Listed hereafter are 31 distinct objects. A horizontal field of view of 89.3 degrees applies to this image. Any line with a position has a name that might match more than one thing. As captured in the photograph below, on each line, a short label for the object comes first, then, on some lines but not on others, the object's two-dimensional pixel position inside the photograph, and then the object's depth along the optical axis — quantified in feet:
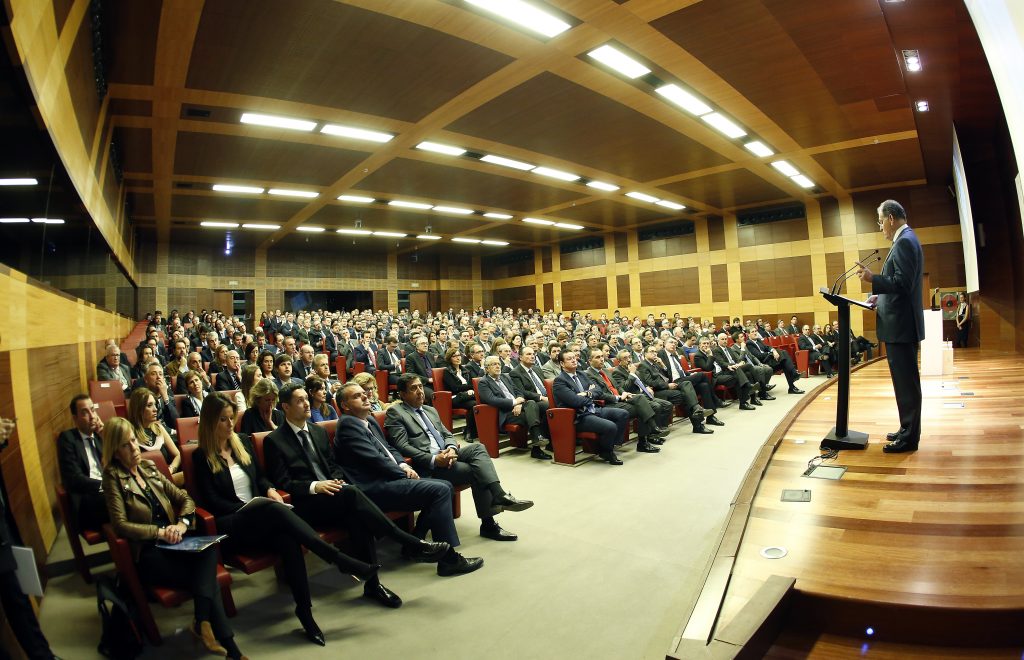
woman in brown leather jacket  6.02
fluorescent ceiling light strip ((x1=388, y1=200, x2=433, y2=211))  37.02
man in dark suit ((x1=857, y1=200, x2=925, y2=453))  8.55
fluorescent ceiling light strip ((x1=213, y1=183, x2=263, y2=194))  30.86
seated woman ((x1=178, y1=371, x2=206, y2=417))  12.62
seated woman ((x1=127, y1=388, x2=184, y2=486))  9.74
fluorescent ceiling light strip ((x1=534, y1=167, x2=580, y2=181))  31.14
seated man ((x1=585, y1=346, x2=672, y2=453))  15.62
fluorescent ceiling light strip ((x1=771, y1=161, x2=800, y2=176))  31.68
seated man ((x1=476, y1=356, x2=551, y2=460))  15.15
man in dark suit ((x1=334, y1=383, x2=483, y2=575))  8.22
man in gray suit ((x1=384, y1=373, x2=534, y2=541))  9.35
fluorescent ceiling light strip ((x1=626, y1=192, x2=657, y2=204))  38.36
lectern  9.25
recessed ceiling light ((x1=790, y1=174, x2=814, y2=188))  35.17
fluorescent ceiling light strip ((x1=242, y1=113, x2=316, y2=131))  21.08
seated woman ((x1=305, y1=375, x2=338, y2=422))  11.51
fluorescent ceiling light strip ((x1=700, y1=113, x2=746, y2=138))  23.73
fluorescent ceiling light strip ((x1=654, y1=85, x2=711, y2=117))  20.54
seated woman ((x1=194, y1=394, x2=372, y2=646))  6.67
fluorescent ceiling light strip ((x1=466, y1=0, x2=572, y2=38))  14.49
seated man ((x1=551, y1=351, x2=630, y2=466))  14.11
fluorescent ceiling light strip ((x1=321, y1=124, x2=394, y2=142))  22.70
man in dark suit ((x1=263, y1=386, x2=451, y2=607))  7.63
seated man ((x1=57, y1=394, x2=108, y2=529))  7.65
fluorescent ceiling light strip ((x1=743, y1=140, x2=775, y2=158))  27.73
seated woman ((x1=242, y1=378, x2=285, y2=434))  9.56
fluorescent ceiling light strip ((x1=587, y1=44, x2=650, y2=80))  17.49
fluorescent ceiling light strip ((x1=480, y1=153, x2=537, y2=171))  28.48
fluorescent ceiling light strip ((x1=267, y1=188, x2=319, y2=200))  32.46
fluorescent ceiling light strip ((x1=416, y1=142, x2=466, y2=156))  25.71
